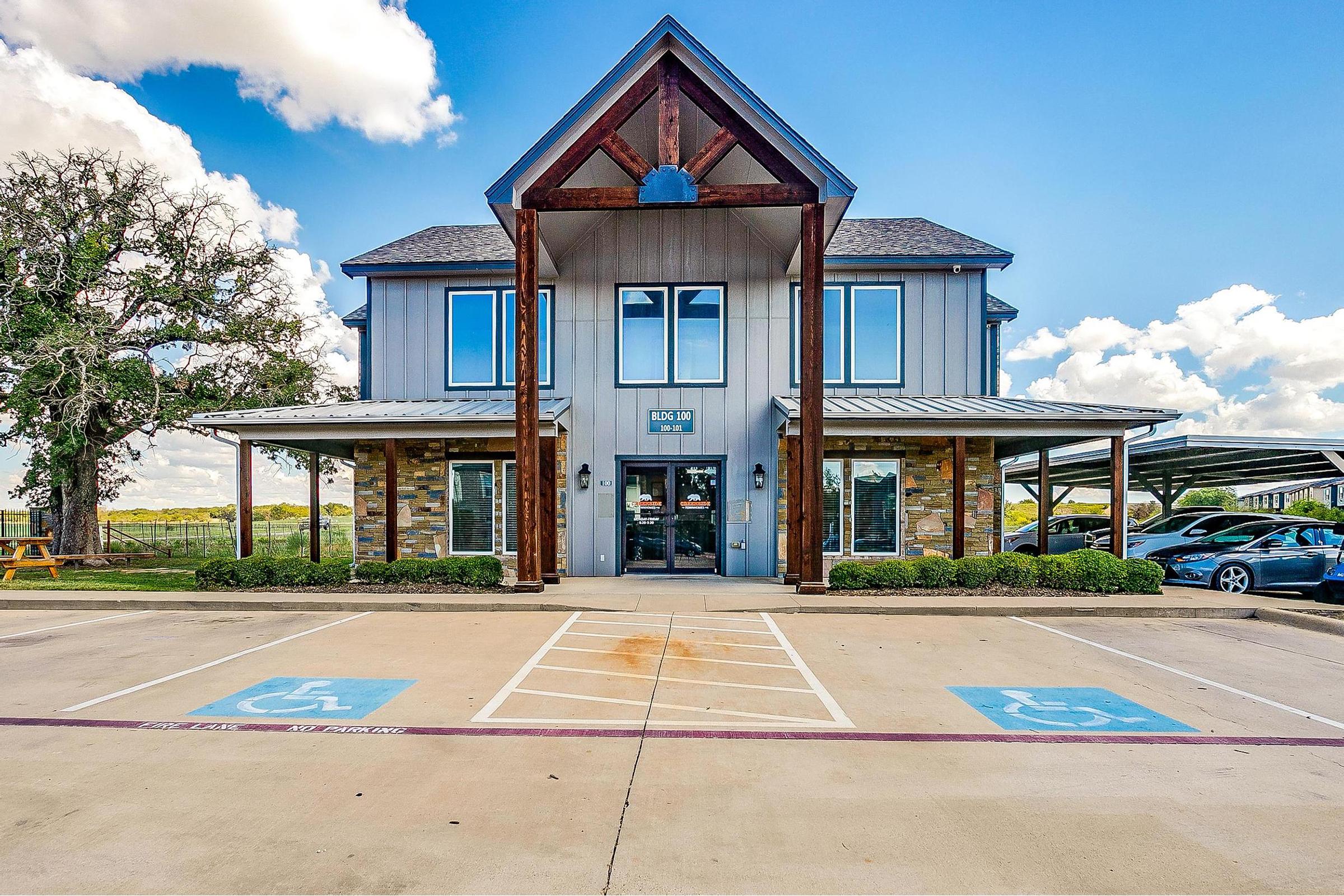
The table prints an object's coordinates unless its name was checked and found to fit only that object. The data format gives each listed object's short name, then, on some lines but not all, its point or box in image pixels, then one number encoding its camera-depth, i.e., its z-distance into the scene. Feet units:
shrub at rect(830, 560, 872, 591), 35.86
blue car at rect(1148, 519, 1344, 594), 39.27
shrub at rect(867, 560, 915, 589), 35.91
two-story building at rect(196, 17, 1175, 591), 43.86
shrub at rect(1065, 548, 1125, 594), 36.76
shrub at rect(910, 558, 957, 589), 36.40
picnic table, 44.16
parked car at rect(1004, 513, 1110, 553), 54.24
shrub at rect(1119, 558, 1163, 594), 36.78
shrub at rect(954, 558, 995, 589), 36.73
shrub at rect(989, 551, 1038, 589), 36.99
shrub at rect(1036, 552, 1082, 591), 37.09
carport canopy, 42.34
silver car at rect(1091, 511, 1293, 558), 44.98
